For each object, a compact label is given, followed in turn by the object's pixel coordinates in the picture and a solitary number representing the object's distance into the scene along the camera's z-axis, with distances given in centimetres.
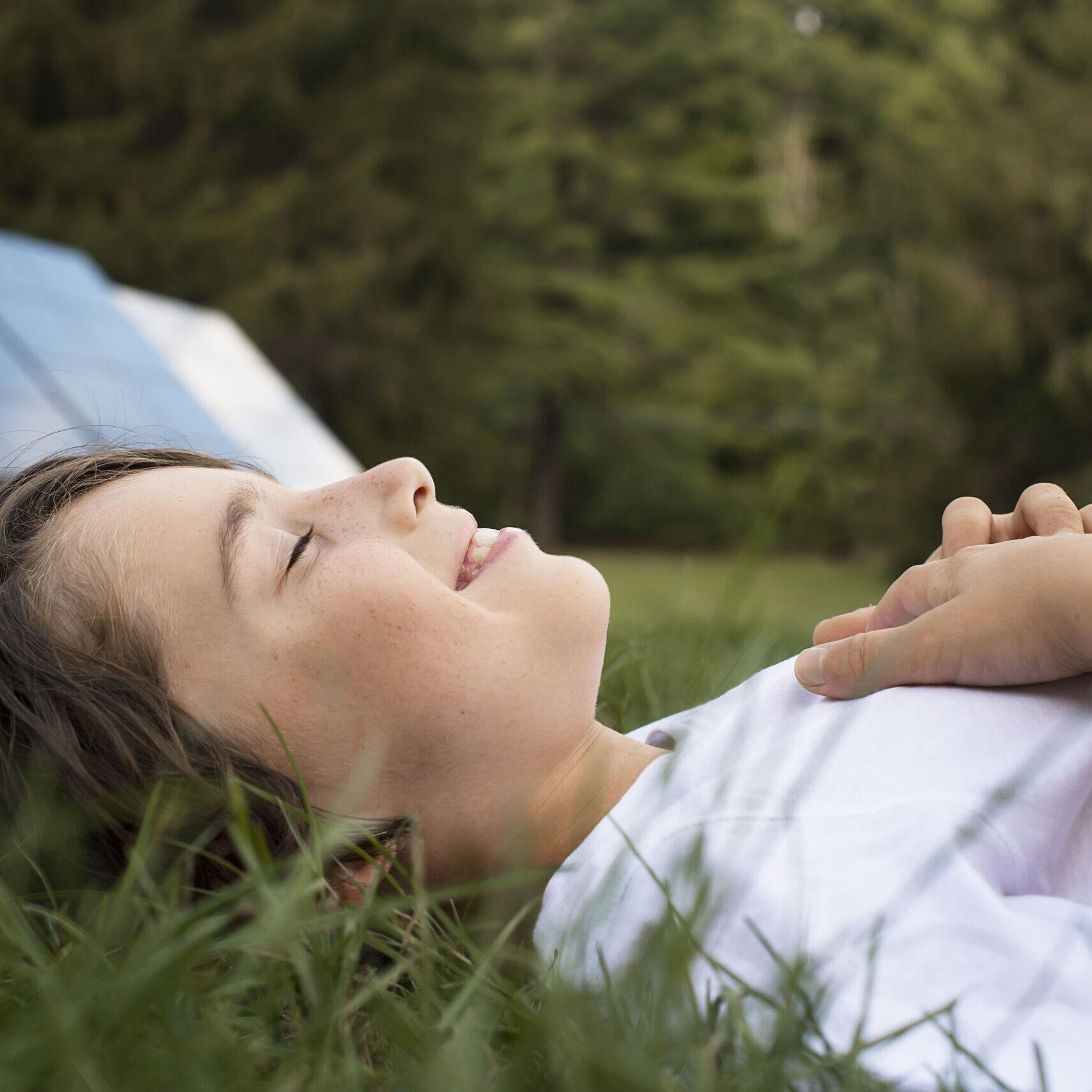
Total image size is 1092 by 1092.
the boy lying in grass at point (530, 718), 54
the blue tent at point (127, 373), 341
